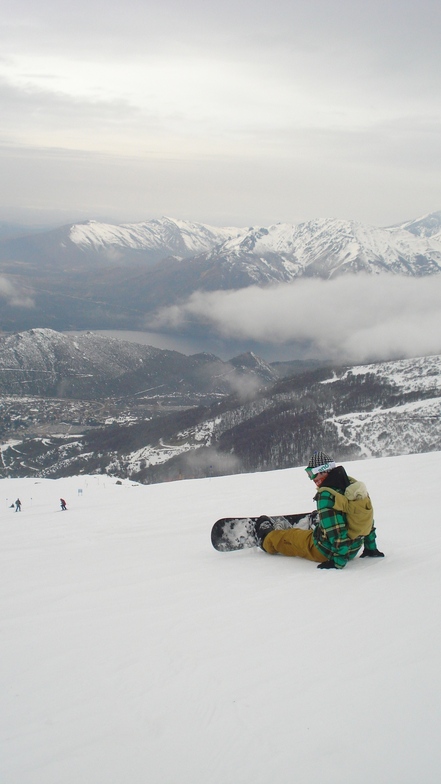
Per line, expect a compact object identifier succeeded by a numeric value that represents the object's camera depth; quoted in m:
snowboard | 8.41
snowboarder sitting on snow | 6.77
